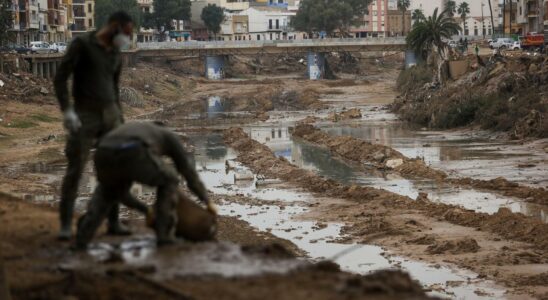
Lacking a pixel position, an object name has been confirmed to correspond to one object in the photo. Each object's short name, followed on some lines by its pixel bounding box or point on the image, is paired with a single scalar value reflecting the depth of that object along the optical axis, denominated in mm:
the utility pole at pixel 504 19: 124981
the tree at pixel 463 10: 163125
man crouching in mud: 10141
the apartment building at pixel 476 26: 171000
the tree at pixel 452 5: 160725
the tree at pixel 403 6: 170762
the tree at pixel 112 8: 124500
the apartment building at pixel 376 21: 175250
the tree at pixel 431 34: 82562
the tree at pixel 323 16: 142875
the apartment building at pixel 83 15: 138000
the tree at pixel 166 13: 140125
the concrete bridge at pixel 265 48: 112188
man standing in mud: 10914
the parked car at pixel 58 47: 89400
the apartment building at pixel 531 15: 101131
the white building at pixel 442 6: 171375
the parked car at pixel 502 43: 95562
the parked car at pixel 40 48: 84375
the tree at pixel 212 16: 157000
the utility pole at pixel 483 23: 164425
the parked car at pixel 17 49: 81944
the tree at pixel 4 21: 80250
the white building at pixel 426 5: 174950
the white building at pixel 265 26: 169375
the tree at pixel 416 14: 152450
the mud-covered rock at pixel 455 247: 21875
